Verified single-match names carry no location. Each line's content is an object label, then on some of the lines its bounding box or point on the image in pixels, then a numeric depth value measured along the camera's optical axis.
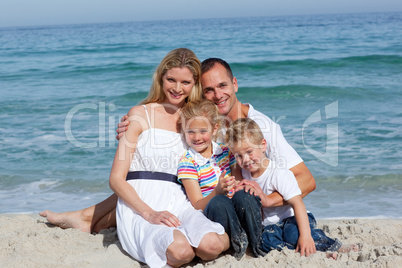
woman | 2.90
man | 3.37
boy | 3.04
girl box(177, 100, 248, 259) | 3.05
